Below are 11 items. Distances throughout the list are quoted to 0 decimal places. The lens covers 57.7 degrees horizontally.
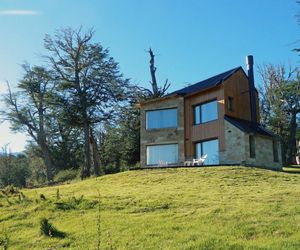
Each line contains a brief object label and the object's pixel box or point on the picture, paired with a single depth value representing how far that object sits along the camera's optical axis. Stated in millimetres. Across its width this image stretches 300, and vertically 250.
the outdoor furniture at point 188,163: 16390
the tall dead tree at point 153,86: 25106
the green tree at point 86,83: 21358
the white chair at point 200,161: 16083
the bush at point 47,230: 6370
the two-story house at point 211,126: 16024
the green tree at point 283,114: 23055
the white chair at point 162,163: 17212
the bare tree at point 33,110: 23784
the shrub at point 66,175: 23153
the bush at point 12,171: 28478
